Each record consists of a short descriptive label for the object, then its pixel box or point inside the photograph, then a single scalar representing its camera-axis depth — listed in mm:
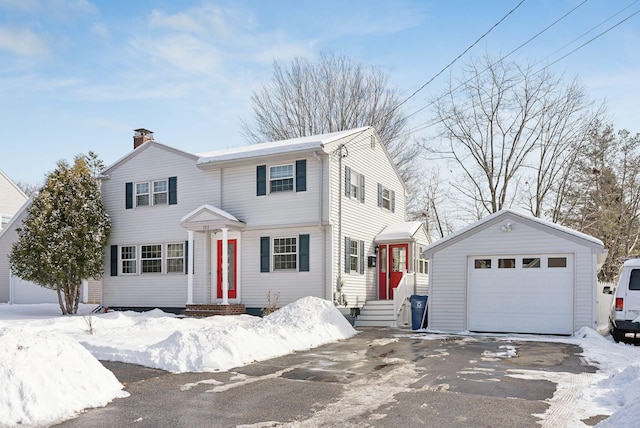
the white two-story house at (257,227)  18031
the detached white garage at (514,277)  14875
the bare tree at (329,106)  35938
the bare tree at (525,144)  29047
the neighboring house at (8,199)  31672
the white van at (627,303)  13227
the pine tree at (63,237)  19781
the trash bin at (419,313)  16984
